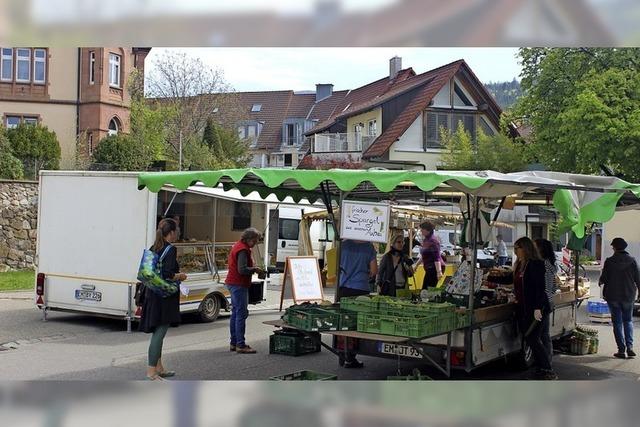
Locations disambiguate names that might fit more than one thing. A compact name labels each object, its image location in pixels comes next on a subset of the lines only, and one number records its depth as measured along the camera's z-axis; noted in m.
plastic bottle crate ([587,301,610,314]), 14.92
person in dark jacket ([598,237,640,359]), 10.73
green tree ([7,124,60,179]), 29.67
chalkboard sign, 14.13
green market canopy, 7.73
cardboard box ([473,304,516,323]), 8.35
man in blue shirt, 9.91
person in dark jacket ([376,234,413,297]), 10.27
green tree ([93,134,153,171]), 31.36
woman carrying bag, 8.11
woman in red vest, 10.21
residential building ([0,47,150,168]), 37.56
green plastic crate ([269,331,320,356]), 10.55
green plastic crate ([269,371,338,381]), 7.81
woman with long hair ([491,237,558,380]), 8.79
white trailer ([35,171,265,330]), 11.97
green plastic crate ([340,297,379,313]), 8.20
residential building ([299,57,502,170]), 40.12
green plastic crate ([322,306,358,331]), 8.23
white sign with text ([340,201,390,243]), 8.58
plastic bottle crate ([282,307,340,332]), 8.17
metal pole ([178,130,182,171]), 37.47
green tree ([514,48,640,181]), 26.62
